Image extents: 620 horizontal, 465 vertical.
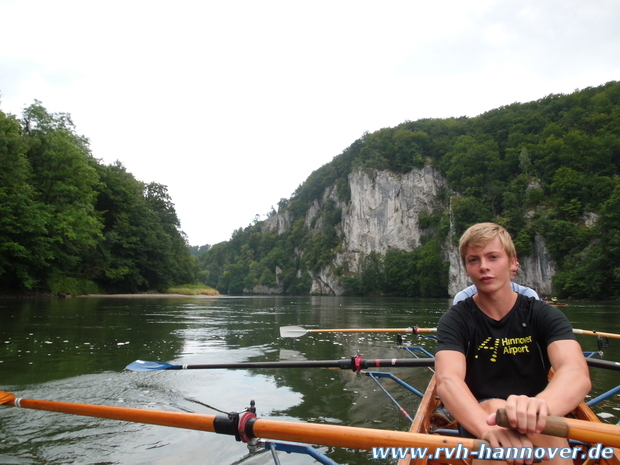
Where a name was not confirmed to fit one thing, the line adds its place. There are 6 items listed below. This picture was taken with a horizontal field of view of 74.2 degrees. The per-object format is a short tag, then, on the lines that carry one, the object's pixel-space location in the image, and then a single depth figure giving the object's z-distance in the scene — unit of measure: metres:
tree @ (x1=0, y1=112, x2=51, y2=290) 22.53
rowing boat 2.35
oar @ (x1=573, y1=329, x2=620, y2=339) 6.95
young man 2.09
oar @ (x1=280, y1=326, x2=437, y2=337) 7.29
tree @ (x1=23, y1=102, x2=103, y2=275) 27.70
